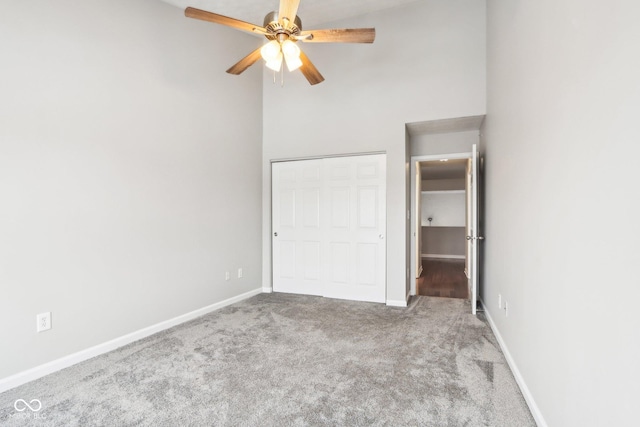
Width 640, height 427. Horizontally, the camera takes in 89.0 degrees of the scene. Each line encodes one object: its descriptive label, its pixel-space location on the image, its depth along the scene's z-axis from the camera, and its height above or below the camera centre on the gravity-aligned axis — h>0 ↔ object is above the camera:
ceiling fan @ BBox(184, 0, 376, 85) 2.31 +1.37
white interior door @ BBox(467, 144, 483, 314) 3.54 -0.15
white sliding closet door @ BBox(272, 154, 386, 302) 4.13 -0.17
